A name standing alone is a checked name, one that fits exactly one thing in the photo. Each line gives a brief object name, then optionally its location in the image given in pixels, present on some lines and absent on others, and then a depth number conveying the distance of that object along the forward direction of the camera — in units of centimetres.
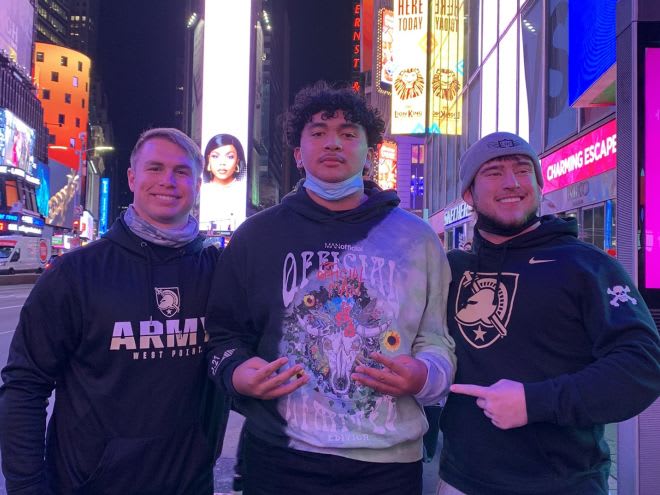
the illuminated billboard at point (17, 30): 6556
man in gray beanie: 212
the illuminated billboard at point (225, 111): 8569
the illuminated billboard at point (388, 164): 4161
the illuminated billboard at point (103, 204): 12031
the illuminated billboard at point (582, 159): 1005
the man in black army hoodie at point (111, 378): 243
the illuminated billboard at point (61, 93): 10150
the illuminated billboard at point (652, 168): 364
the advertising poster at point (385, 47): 4804
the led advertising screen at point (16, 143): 5800
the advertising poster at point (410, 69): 2930
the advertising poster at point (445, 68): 2431
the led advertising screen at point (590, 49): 952
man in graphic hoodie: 229
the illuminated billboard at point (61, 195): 8288
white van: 3975
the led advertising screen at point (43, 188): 7131
